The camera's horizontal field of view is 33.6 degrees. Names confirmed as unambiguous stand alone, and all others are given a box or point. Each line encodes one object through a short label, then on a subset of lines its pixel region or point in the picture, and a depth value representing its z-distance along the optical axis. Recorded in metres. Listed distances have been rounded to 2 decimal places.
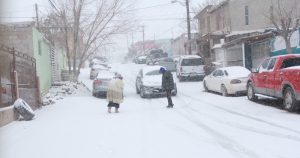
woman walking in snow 18.30
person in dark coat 19.36
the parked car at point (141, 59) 70.23
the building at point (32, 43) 23.53
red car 15.05
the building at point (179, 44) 77.20
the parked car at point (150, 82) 25.28
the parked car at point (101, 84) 27.44
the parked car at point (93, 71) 45.72
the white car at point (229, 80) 22.17
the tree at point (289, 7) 25.61
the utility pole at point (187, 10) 44.87
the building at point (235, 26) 37.41
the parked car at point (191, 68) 35.03
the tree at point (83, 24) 37.16
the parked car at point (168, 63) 47.25
